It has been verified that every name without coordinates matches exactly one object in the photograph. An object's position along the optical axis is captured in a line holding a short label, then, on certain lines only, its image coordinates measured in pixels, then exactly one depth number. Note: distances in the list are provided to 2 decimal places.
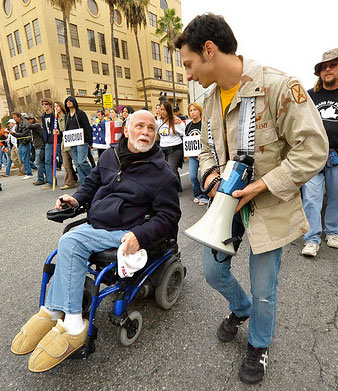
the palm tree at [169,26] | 31.55
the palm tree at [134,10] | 23.99
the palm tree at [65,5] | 17.72
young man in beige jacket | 1.20
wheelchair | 1.71
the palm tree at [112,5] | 21.87
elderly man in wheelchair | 1.62
